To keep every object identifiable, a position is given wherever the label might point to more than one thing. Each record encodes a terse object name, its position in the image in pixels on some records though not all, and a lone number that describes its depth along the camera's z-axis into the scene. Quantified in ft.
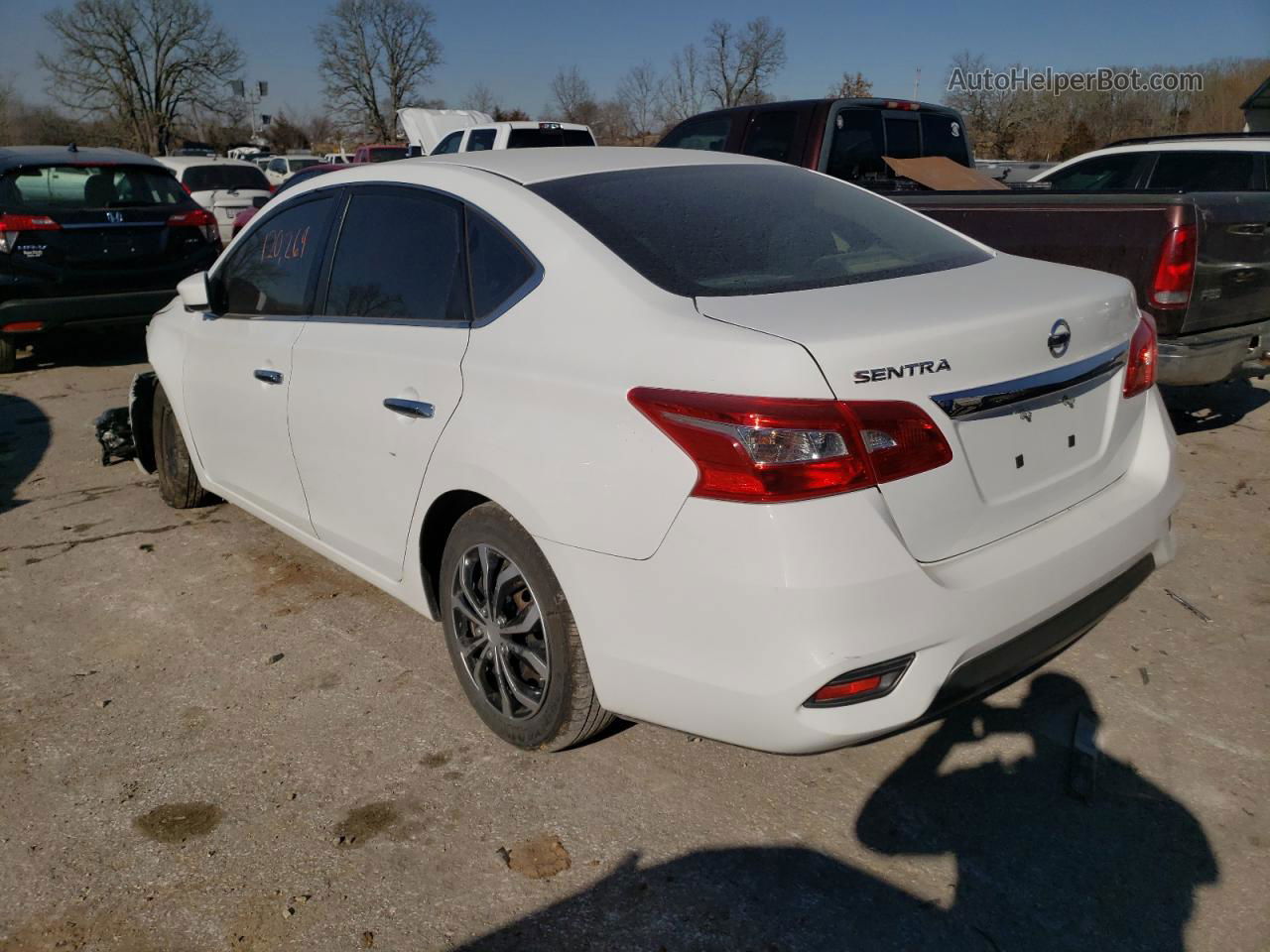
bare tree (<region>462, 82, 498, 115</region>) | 171.42
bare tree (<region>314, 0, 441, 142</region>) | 177.68
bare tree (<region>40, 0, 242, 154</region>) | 168.14
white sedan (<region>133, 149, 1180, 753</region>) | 7.01
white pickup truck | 52.75
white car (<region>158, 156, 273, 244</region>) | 53.52
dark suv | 26.40
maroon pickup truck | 16.19
